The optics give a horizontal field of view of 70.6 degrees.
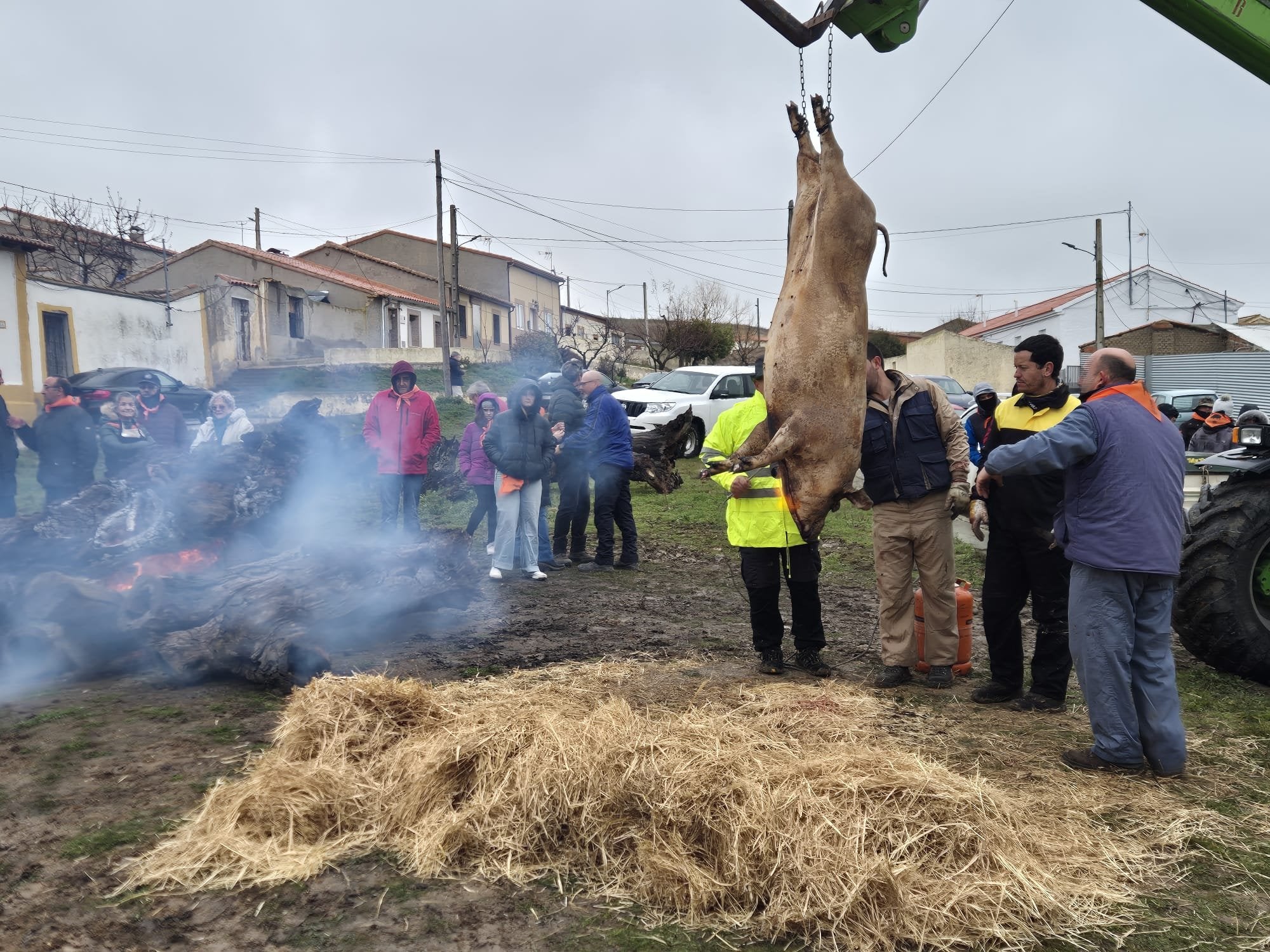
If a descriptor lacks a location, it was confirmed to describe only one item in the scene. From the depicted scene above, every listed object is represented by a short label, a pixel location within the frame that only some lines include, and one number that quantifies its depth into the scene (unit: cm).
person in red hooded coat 902
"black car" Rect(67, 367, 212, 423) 1903
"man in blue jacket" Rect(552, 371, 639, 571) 946
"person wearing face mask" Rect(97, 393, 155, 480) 882
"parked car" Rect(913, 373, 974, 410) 2228
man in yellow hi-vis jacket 573
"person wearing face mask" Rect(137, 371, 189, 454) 947
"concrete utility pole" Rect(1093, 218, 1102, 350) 3325
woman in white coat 943
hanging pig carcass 451
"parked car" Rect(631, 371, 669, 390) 2094
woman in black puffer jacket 873
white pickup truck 1805
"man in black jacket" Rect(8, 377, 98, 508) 875
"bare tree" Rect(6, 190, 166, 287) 3175
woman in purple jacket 948
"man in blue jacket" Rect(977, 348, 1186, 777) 417
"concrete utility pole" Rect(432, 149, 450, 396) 2945
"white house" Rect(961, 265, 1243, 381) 4744
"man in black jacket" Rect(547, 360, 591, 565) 975
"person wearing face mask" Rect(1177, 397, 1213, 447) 1520
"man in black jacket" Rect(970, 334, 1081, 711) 511
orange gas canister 587
